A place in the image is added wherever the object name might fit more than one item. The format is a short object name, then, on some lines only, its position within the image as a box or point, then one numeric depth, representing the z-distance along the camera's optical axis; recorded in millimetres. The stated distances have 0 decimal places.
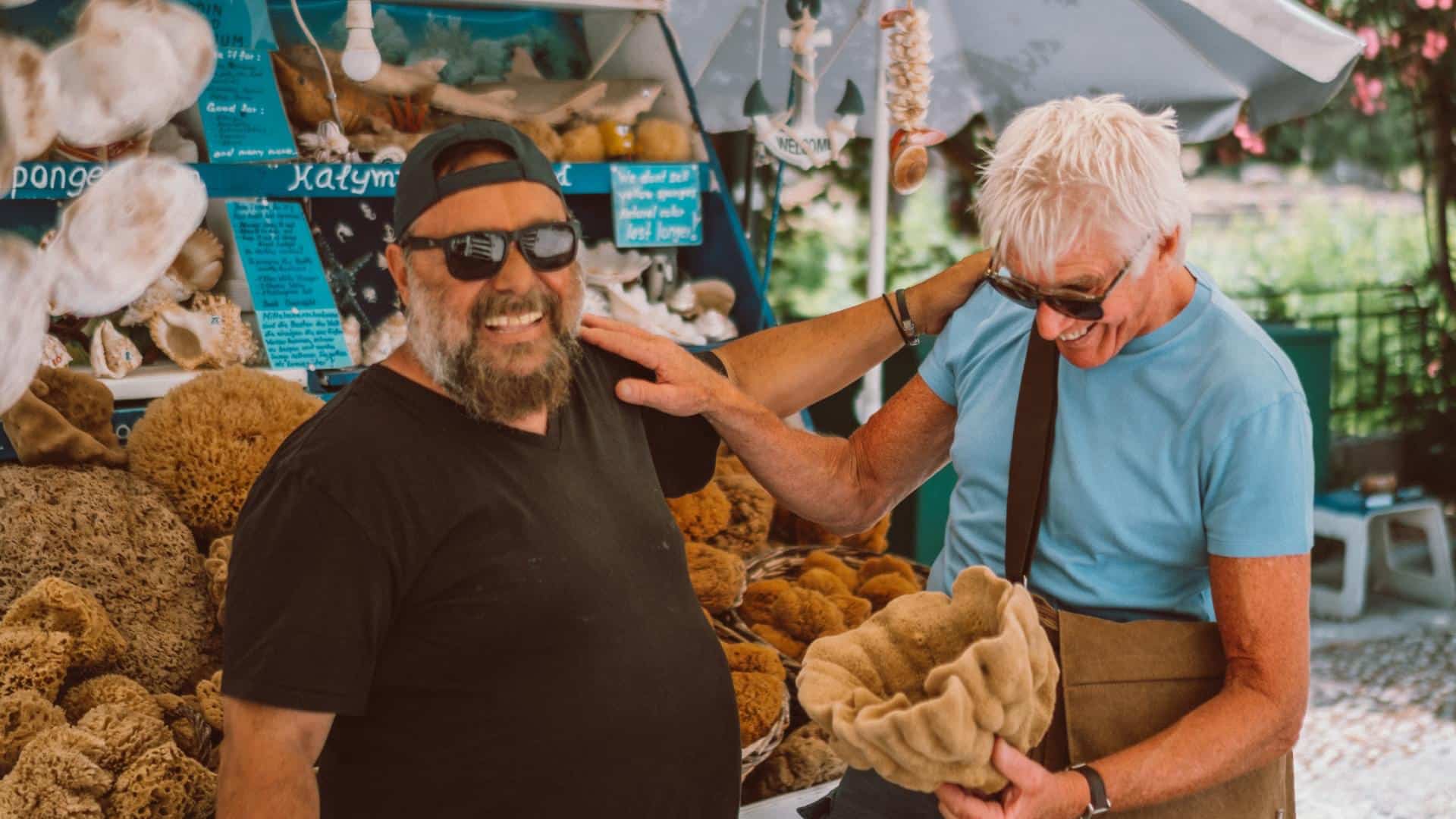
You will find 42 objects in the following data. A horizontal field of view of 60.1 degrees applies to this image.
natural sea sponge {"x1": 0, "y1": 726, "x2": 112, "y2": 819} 1970
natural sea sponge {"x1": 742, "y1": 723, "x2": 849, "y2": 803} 2906
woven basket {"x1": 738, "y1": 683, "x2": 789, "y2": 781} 2607
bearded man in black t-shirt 1562
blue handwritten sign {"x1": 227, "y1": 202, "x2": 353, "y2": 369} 3092
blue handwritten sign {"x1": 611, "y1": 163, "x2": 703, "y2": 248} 3564
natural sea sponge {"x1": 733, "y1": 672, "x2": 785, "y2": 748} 2645
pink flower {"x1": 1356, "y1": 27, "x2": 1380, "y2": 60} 7707
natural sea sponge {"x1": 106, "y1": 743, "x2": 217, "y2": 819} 2059
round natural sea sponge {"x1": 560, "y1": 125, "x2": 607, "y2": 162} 3570
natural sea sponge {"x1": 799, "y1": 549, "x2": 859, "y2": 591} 3385
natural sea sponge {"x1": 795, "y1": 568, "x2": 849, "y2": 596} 3242
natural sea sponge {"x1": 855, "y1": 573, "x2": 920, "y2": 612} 3260
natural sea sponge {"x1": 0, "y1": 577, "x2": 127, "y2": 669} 2217
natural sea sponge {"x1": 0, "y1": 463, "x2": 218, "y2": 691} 2359
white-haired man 1643
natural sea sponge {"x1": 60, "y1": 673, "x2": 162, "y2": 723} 2205
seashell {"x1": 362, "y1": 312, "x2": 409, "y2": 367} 3293
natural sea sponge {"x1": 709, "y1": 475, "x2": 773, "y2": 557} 3355
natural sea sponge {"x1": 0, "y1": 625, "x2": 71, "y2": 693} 2133
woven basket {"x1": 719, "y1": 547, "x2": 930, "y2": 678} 3129
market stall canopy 4355
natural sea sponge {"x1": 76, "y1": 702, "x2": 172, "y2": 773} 2092
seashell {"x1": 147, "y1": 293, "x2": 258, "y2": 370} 2979
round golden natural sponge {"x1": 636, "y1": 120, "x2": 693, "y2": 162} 3670
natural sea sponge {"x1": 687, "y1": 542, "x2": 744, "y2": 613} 2965
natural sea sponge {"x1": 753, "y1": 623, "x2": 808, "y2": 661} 3096
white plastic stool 5949
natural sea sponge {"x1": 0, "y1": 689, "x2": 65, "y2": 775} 2068
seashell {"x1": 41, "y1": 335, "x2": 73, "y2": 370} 2744
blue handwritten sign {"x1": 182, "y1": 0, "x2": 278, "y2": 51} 3094
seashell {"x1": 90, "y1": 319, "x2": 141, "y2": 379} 2861
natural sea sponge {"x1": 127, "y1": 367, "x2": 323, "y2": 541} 2582
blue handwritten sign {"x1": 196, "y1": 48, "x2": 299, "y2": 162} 3053
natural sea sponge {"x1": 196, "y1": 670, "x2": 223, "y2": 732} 2295
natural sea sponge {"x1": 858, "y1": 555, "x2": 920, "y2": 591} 3391
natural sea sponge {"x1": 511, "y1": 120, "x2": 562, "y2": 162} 3482
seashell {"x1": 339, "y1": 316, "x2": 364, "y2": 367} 3240
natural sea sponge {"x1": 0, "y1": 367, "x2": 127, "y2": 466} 2490
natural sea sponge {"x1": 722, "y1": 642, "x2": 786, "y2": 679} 2814
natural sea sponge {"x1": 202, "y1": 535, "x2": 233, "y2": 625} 2455
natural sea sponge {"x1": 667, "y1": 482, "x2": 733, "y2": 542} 3217
